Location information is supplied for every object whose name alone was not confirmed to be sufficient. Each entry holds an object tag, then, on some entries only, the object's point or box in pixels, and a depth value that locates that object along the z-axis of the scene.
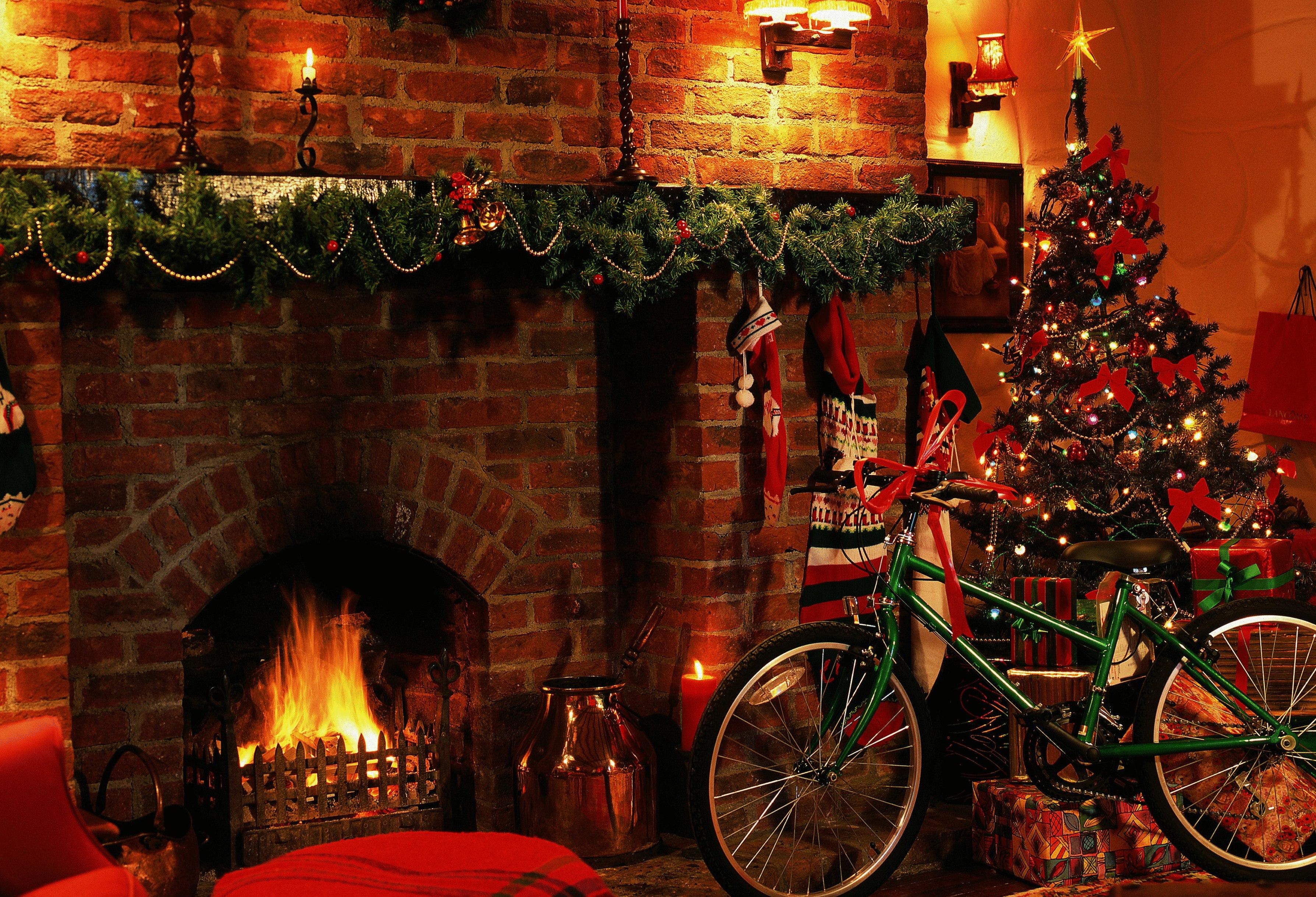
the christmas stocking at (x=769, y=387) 3.30
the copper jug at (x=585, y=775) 3.20
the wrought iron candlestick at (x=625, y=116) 3.15
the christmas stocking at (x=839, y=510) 3.44
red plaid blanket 2.14
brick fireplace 2.84
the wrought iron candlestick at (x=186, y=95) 2.77
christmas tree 4.20
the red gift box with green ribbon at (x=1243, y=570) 3.81
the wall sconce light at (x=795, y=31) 3.34
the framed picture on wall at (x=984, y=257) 4.69
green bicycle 2.92
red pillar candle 3.28
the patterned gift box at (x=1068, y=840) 3.19
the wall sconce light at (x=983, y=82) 4.62
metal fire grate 3.15
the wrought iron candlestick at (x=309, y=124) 2.85
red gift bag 4.93
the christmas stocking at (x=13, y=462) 2.62
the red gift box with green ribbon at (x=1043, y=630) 3.30
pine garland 2.63
